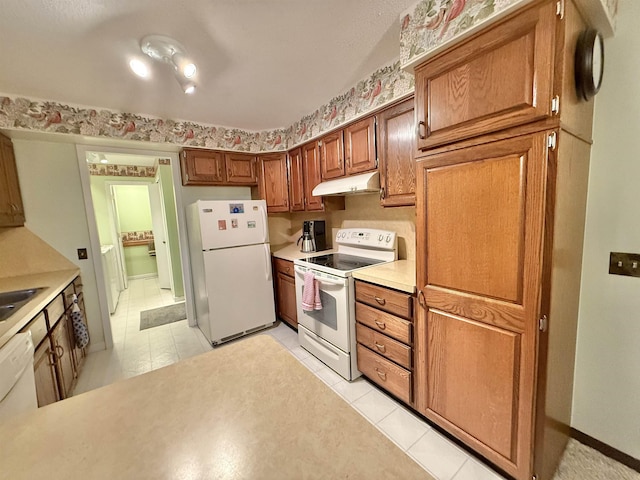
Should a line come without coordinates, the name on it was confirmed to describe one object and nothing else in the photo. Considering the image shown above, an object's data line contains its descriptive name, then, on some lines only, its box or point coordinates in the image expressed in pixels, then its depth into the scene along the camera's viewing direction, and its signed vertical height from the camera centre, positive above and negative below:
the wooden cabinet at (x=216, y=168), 2.88 +0.54
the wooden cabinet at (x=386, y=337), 1.69 -0.88
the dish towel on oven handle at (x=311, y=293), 2.25 -0.69
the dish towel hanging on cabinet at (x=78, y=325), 2.19 -0.84
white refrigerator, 2.68 -0.53
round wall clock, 1.08 +0.55
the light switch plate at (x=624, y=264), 1.29 -0.33
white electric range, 2.05 -0.66
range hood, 2.11 +0.21
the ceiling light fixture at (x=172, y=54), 1.47 +0.94
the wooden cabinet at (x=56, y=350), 1.50 -0.82
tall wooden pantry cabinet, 1.06 -0.12
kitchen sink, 1.81 -0.48
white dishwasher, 1.01 -0.62
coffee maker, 3.01 -0.28
